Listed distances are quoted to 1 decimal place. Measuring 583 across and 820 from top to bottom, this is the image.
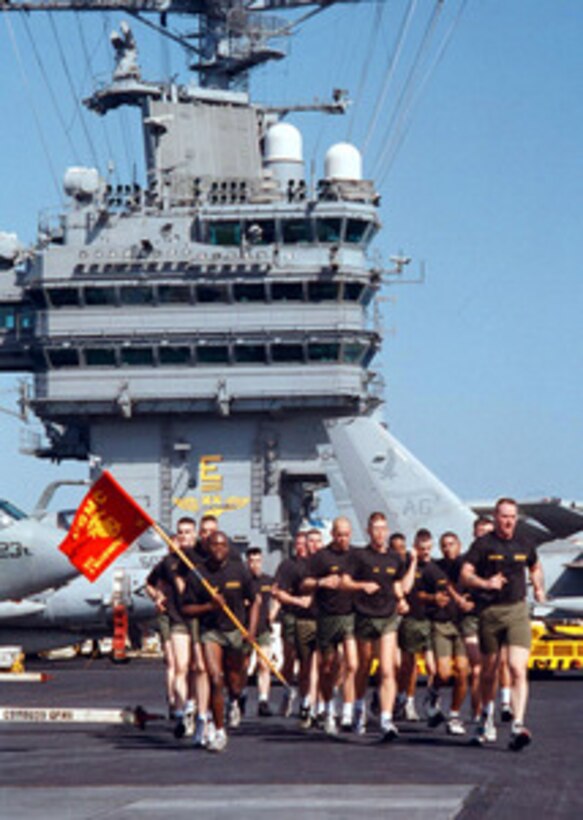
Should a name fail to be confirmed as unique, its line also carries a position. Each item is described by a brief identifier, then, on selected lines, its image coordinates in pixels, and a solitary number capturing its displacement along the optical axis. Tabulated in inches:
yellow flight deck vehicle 1246.3
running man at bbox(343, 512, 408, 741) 743.1
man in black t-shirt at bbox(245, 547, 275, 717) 916.7
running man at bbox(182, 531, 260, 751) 717.9
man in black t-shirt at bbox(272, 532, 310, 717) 824.9
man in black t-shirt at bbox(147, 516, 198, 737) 748.6
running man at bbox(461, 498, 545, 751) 699.4
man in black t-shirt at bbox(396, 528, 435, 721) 831.1
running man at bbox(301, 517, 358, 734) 751.1
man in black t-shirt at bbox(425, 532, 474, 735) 818.8
